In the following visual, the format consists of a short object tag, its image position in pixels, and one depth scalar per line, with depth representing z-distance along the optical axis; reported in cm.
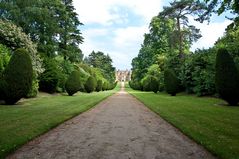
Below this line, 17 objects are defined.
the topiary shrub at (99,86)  3071
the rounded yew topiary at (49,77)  1793
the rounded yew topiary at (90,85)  2489
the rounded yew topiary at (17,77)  994
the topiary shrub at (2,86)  979
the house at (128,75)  11269
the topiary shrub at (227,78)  991
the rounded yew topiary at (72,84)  1820
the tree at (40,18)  1733
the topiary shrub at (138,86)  3677
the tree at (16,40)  1395
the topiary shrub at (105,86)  3784
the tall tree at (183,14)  2206
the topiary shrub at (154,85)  2314
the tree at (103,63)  6223
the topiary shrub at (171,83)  1776
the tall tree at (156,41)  3058
